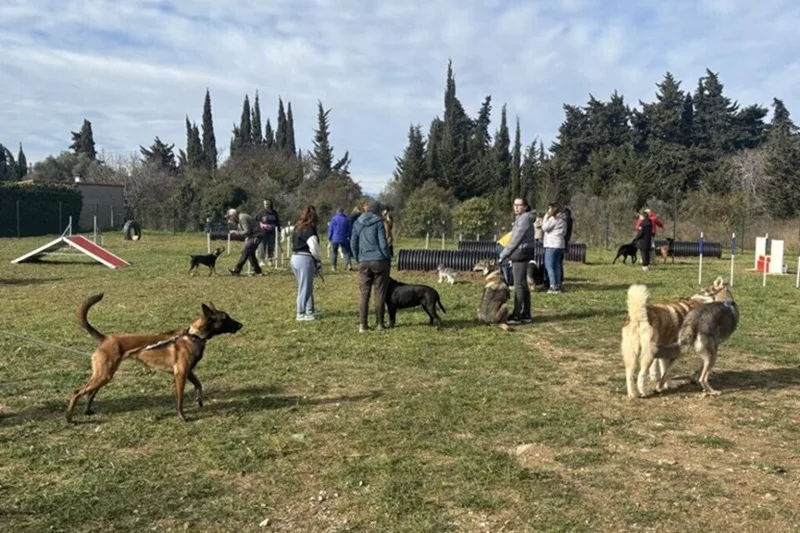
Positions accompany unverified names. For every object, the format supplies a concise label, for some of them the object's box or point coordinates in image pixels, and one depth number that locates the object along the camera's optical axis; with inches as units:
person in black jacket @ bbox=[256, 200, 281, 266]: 616.1
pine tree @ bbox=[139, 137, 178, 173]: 2455.7
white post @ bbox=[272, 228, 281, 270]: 667.4
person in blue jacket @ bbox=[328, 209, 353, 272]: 621.7
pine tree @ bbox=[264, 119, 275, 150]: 2803.4
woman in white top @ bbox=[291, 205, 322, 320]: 368.5
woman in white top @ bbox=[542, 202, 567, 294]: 467.8
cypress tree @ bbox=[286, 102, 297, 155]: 2787.9
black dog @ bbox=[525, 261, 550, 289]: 505.5
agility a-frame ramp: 687.1
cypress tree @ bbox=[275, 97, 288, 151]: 2810.0
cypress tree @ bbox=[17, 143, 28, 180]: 2942.9
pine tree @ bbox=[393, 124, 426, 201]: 1791.3
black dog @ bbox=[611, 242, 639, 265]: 779.4
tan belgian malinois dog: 199.8
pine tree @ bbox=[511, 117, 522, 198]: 1873.8
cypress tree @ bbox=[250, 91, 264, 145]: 2792.8
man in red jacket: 688.4
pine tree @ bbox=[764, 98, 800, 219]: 1273.4
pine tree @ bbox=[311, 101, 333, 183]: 2407.1
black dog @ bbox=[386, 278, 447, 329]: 354.0
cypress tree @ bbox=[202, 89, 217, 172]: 2568.9
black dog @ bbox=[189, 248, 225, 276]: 623.8
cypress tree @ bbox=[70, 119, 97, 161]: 2901.1
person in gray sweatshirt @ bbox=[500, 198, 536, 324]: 359.6
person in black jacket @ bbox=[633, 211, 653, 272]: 690.8
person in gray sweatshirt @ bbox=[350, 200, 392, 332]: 335.3
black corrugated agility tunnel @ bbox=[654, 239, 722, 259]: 898.0
